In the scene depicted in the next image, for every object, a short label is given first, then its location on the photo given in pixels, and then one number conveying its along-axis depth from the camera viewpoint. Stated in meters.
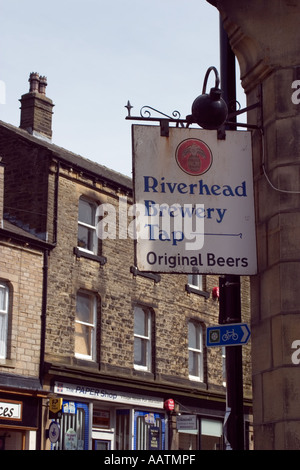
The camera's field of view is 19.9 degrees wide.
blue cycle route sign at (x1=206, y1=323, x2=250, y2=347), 8.13
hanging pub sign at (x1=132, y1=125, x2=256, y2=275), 8.30
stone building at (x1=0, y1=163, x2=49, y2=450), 23.08
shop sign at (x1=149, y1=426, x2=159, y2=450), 27.16
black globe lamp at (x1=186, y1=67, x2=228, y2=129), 8.48
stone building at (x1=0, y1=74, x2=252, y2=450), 24.67
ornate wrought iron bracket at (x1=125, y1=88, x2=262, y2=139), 8.65
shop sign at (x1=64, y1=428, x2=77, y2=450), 24.08
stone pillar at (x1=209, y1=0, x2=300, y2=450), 8.01
